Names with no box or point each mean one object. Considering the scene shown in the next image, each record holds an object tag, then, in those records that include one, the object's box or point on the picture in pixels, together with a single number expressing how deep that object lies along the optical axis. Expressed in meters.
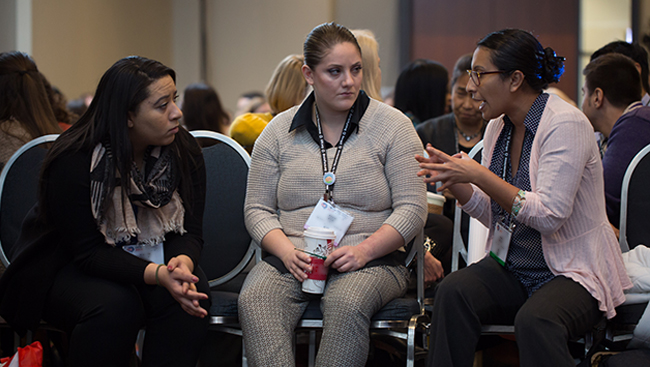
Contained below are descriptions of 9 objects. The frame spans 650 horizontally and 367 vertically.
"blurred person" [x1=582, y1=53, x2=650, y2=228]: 4.56
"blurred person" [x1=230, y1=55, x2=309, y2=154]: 6.46
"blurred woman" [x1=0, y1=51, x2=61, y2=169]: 5.24
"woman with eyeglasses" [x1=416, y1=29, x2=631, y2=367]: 3.41
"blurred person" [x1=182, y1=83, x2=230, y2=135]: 8.71
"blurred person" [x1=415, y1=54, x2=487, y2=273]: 6.09
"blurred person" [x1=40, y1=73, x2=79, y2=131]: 5.65
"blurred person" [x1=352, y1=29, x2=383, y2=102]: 5.74
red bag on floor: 3.85
